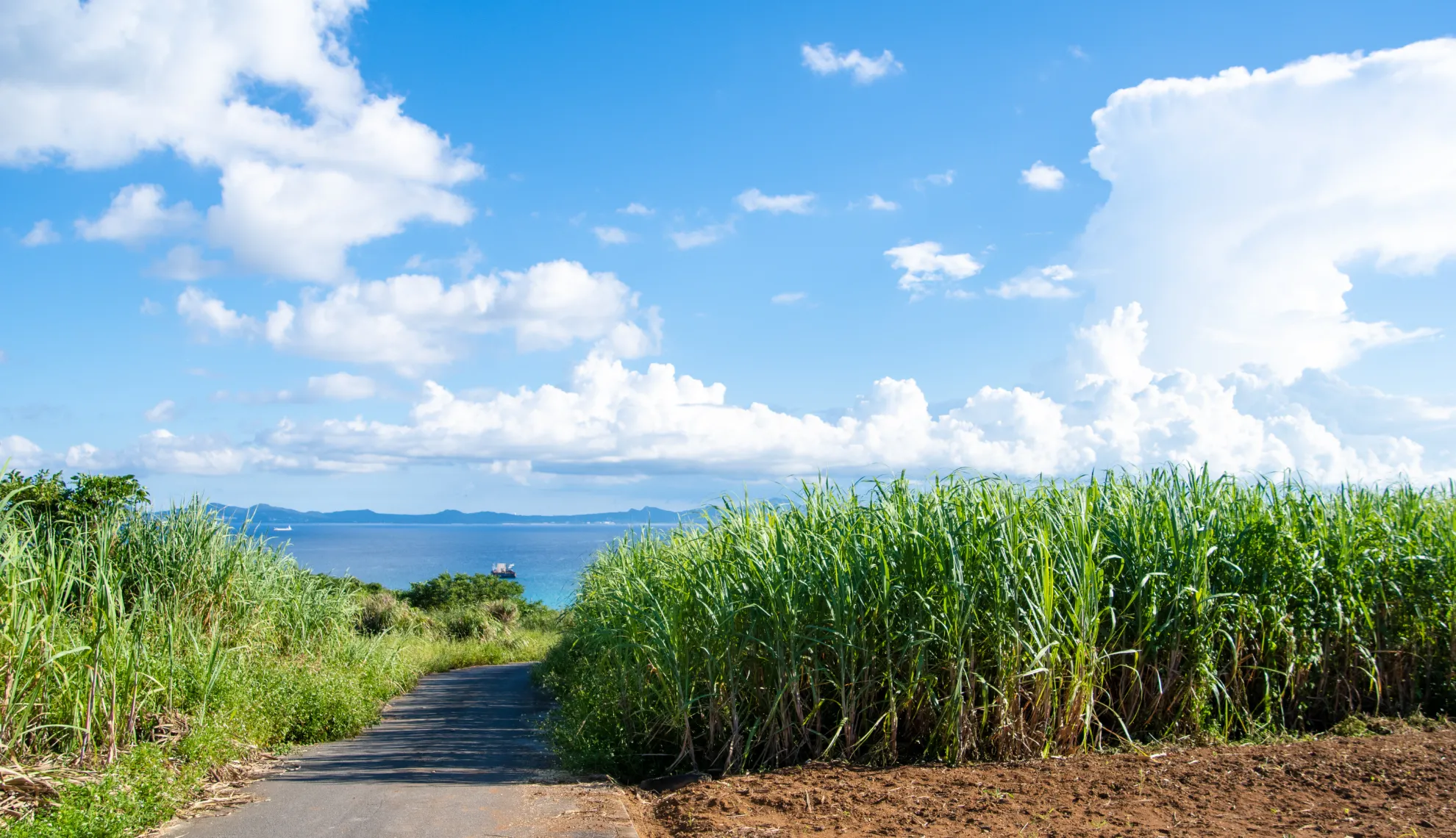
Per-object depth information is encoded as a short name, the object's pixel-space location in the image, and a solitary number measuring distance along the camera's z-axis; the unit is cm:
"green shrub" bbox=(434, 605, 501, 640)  2694
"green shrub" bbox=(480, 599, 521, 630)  2967
